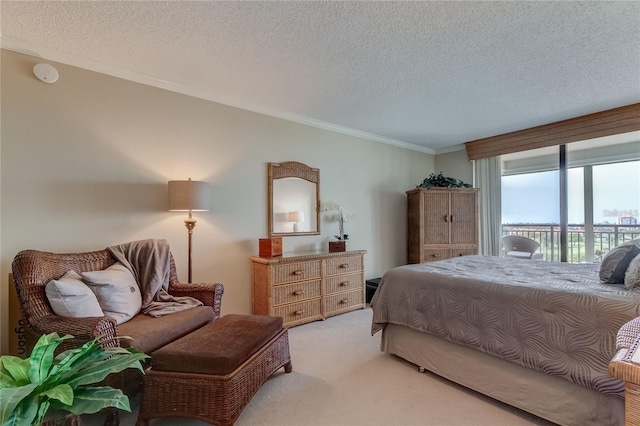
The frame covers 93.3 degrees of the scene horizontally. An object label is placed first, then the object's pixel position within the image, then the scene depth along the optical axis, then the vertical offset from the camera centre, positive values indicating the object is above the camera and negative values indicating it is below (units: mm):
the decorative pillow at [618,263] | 1859 -302
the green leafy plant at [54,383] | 680 -405
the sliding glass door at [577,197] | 3701 +248
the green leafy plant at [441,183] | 4625 +509
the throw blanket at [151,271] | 2244 -420
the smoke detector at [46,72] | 2232 +1087
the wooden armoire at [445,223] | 4492 -109
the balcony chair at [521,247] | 4086 -446
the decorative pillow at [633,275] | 1693 -348
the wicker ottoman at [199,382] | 1562 -871
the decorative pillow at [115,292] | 1965 -502
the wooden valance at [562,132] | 3406 +1068
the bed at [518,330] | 1487 -696
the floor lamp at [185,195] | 2564 +188
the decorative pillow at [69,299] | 1760 -480
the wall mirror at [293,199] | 3533 +215
